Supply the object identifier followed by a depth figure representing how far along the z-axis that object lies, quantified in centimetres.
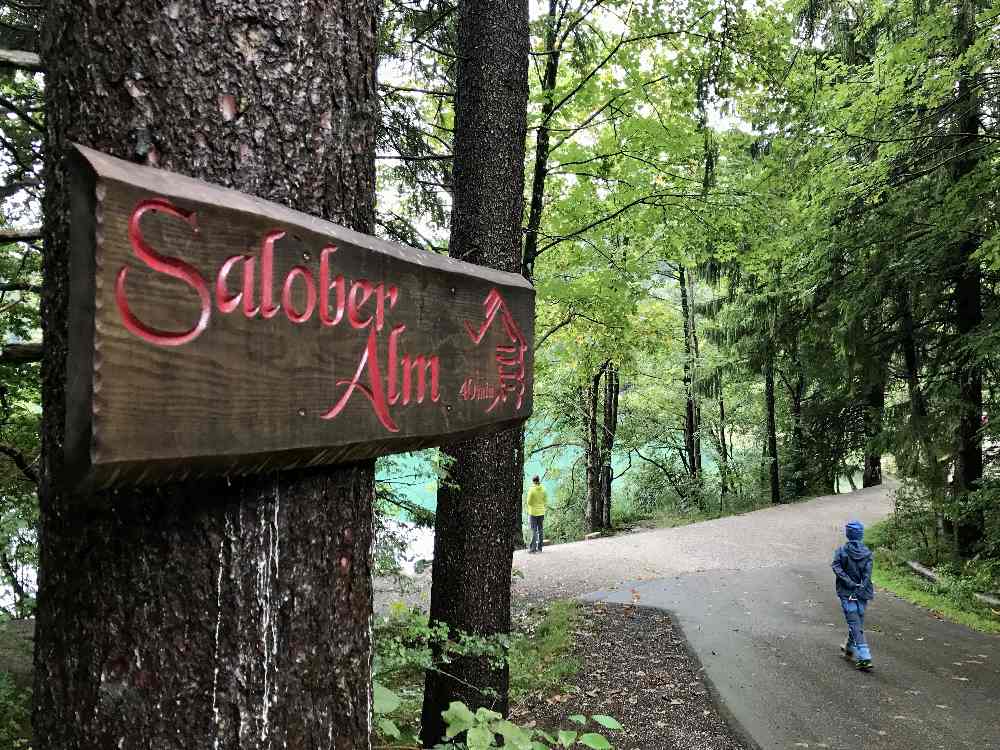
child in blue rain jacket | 679
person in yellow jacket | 1323
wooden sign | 84
